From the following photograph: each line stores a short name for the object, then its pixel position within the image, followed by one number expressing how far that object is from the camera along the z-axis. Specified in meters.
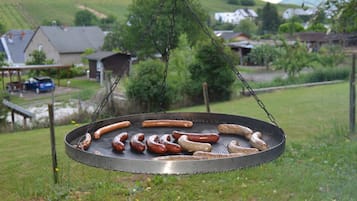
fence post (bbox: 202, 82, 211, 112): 6.40
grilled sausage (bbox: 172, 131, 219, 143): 2.33
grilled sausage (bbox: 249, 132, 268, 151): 2.24
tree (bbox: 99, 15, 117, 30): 56.22
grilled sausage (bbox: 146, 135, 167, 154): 2.16
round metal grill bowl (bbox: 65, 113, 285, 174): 1.82
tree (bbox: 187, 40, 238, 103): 16.42
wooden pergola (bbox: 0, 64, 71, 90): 26.15
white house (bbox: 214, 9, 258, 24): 42.88
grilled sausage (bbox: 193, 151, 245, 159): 1.97
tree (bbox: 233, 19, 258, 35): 47.41
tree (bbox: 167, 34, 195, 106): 16.31
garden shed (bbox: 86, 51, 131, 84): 32.22
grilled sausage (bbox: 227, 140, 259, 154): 2.10
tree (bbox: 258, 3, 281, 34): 41.59
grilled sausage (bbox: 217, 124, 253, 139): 2.66
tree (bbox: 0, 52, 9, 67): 29.72
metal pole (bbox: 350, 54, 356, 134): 7.75
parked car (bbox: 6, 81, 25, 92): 27.95
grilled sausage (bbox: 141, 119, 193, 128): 2.92
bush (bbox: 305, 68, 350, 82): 22.42
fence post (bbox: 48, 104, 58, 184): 4.16
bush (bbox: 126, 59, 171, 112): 14.90
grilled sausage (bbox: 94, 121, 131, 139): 2.61
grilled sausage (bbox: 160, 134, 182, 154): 2.15
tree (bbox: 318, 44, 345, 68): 25.40
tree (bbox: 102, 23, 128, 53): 38.93
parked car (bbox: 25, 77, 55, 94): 27.66
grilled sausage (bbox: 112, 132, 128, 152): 2.26
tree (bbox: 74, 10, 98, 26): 56.88
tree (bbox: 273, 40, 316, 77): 23.14
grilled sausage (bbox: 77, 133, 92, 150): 2.26
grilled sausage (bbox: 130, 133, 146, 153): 2.22
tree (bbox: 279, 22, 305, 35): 37.81
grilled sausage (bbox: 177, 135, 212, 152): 2.17
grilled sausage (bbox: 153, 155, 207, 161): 1.94
